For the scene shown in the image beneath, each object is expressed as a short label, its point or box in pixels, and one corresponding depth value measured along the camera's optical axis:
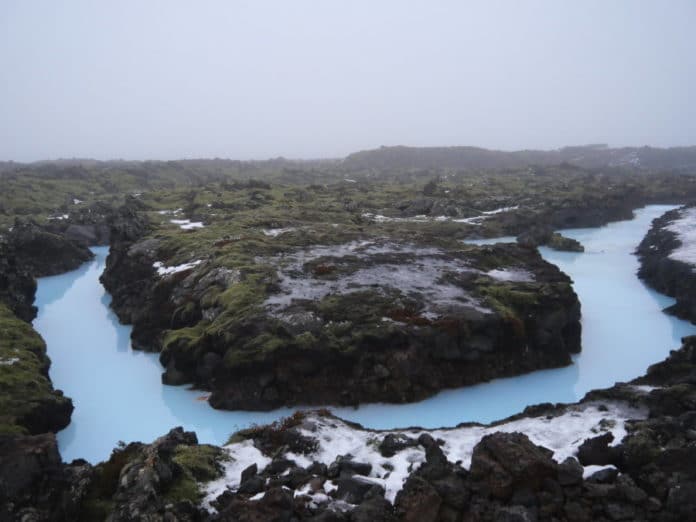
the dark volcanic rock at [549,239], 50.03
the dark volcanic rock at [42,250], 44.66
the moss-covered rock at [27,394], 16.77
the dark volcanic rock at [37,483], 10.45
